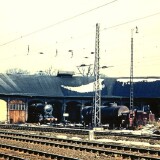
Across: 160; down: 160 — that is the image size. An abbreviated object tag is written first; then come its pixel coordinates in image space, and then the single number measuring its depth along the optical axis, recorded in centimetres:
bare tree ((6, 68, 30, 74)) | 15862
